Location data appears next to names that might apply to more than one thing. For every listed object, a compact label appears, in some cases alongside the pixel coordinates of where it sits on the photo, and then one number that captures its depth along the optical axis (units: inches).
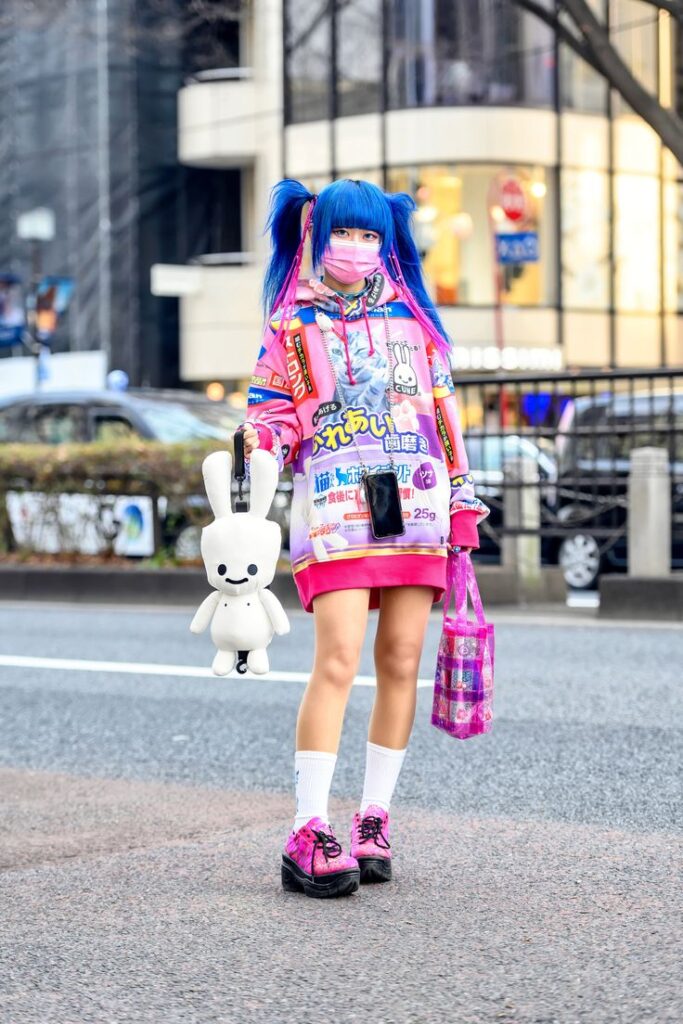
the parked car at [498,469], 484.4
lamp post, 1041.5
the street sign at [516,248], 797.9
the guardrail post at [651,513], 447.2
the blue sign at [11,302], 1401.3
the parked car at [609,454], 463.8
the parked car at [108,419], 606.9
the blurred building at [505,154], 1275.8
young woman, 164.6
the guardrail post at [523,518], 487.8
